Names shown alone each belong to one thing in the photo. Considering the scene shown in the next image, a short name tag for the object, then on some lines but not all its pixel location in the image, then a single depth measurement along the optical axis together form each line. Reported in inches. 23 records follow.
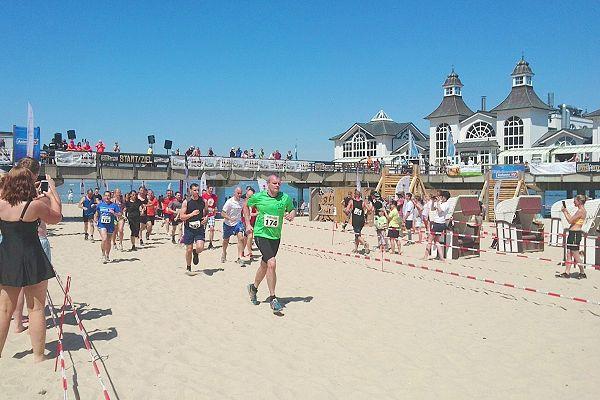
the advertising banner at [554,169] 1214.3
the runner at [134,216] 515.5
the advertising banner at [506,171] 1054.6
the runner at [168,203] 693.7
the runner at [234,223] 438.0
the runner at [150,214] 589.9
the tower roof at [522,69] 1862.7
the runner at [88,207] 627.8
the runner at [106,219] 420.5
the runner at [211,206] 549.3
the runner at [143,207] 567.8
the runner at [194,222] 365.1
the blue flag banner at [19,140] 543.2
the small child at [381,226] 508.7
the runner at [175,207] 594.1
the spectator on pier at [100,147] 1030.1
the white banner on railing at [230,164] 1051.3
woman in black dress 169.3
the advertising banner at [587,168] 1202.6
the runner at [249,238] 438.6
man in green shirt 270.1
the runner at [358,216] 509.0
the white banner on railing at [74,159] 935.7
